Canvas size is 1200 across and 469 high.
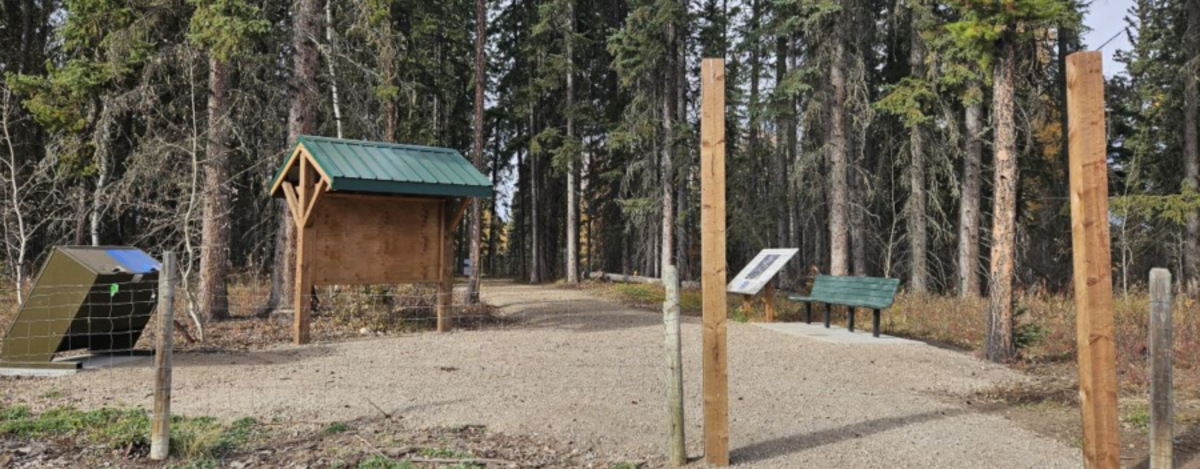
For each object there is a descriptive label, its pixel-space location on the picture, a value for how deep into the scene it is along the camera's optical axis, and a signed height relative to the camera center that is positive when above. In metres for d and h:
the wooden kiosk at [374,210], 9.95 +0.79
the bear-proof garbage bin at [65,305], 7.51 -0.46
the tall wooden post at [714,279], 4.58 -0.12
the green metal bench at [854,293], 10.42 -0.53
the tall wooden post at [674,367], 4.51 -0.69
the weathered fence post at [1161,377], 4.05 -0.67
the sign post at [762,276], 13.06 -0.31
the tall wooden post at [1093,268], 4.05 -0.05
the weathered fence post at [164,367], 4.54 -0.69
